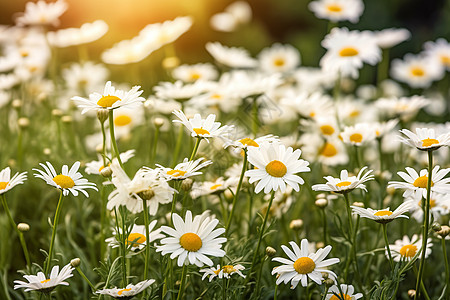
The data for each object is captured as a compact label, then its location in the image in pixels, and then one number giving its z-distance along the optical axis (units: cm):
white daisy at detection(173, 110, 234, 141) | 104
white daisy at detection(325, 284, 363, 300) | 104
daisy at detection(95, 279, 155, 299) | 100
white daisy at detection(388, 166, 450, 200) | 104
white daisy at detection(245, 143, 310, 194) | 104
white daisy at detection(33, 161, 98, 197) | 103
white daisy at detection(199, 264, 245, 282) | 103
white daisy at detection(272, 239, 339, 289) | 103
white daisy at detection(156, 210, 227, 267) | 102
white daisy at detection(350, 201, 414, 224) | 102
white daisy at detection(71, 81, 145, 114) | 104
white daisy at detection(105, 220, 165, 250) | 106
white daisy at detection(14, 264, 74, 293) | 101
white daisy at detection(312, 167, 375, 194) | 103
